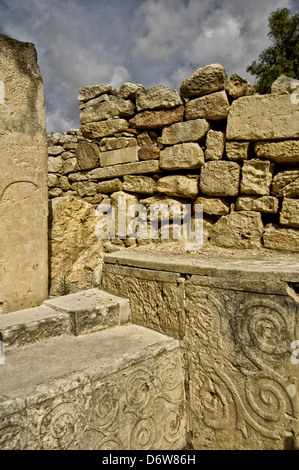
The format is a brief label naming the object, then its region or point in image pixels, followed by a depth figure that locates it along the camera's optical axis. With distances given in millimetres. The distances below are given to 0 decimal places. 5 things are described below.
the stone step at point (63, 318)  2156
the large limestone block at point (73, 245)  3203
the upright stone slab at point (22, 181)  2605
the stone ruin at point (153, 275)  1808
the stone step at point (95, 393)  1521
